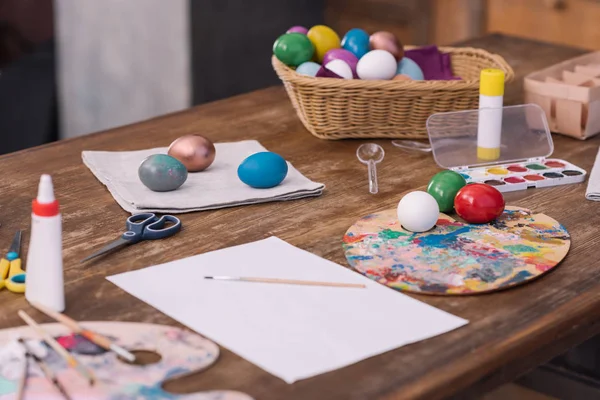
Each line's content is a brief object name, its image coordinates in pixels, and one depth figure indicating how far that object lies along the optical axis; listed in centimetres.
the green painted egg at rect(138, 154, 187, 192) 189
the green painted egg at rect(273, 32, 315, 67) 217
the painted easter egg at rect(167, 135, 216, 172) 196
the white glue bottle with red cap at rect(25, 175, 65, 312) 157
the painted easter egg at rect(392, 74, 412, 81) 211
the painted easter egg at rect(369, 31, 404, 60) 220
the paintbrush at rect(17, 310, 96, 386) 149
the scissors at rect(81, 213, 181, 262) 175
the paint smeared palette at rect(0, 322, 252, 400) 147
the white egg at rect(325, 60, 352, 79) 212
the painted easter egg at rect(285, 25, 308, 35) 225
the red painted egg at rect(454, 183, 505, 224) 179
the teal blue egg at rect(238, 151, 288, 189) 190
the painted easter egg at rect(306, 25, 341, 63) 222
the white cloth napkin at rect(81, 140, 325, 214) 187
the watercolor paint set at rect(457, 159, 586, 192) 194
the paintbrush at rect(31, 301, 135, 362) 152
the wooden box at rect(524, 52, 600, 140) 213
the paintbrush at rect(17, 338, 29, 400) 146
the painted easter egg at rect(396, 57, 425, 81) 218
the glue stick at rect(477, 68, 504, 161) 203
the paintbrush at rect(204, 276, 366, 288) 166
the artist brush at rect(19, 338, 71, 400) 147
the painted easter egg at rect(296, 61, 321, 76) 214
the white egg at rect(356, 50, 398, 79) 212
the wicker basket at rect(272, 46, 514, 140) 207
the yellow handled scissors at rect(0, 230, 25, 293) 164
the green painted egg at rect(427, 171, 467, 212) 184
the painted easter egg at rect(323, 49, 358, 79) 214
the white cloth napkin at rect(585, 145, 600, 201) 190
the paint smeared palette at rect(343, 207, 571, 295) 166
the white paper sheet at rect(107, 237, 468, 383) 154
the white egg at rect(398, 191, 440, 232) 177
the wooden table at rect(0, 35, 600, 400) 151
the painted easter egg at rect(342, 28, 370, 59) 221
